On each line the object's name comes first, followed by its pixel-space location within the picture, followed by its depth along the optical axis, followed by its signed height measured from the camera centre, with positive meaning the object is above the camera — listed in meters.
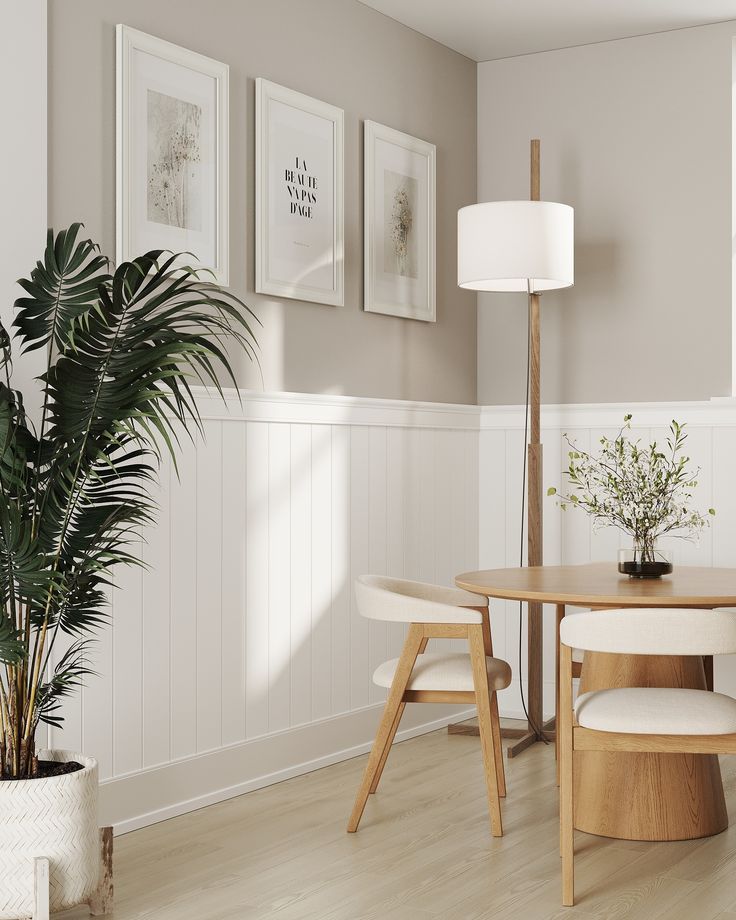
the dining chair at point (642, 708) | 2.72 -0.60
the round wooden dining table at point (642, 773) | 3.22 -0.86
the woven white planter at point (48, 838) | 2.53 -0.82
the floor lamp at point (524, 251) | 4.08 +0.71
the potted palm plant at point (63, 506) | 2.53 -0.11
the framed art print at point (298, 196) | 3.83 +0.87
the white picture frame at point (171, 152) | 3.33 +0.89
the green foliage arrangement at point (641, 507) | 3.42 -0.15
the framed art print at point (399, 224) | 4.36 +0.88
